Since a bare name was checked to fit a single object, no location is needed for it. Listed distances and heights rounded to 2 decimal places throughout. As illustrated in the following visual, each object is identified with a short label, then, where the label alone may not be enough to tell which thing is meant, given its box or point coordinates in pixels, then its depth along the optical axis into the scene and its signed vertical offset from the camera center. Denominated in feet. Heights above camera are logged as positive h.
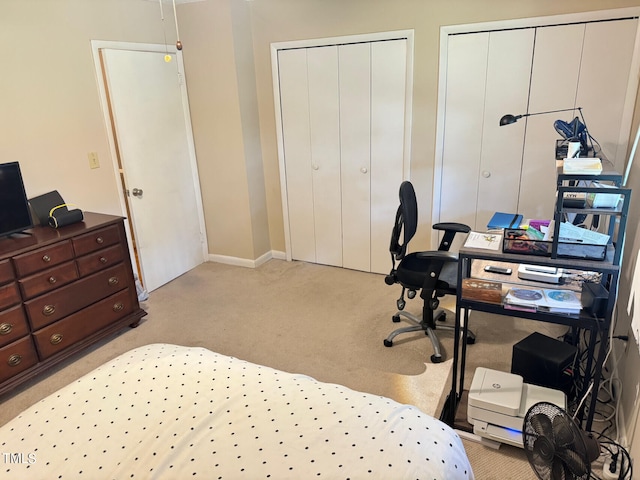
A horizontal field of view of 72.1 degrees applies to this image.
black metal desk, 5.62 -2.65
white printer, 6.26 -4.00
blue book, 8.34 -2.06
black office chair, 8.29 -2.92
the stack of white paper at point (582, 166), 5.71 -0.69
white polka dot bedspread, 3.82 -2.81
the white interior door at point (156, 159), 11.16 -0.80
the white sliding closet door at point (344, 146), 11.41 -0.67
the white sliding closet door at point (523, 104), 9.19 +0.21
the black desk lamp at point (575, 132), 7.55 -0.34
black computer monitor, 8.38 -1.26
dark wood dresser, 7.99 -3.11
